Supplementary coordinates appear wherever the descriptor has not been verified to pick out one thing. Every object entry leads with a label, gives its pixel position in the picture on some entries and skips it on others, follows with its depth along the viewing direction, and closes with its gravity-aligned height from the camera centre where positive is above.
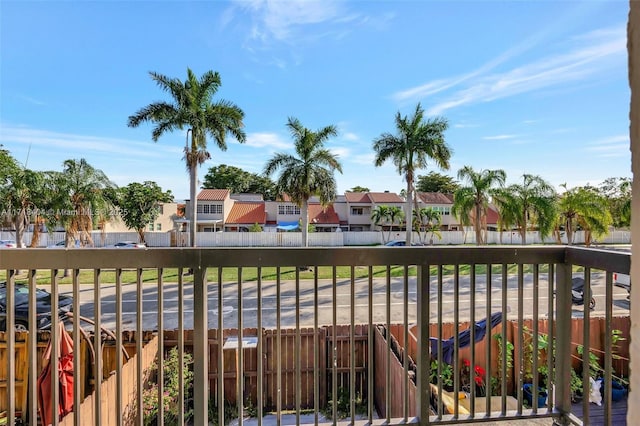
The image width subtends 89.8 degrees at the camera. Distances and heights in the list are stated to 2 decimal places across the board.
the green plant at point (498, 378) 4.34 -2.23
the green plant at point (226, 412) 4.39 -2.79
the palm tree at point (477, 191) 14.37 +1.02
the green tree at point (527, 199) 14.20 +0.66
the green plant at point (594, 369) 3.64 -1.80
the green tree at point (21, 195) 10.67 +0.70
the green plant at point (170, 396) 3.68 -2.15
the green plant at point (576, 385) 3.35 -1.82
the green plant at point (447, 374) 4.26 -2.16
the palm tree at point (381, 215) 23.70 -0.08
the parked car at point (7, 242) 15.21 -1.30
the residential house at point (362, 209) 25.75 +0.41
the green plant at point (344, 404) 4.69 -2.87
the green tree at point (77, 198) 11.40 +0.63
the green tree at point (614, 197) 15.30 +0.86
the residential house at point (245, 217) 23.48 -0.19
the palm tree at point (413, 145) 13.69 +2.98
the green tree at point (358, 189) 37.53 +2.96
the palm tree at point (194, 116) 13.11 +4.10
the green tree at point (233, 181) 35.53 +3.77
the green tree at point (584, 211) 13.24 +0.10
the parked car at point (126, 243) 17.95 -1.64
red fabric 2.17 -1.19
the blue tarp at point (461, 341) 4.31 -1.76
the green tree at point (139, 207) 20.11 +0.50
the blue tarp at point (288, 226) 22.48 -0.84
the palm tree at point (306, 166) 13.20 +1.99
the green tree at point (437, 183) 36.38 +3.53
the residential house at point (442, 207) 25.69 +0.55
